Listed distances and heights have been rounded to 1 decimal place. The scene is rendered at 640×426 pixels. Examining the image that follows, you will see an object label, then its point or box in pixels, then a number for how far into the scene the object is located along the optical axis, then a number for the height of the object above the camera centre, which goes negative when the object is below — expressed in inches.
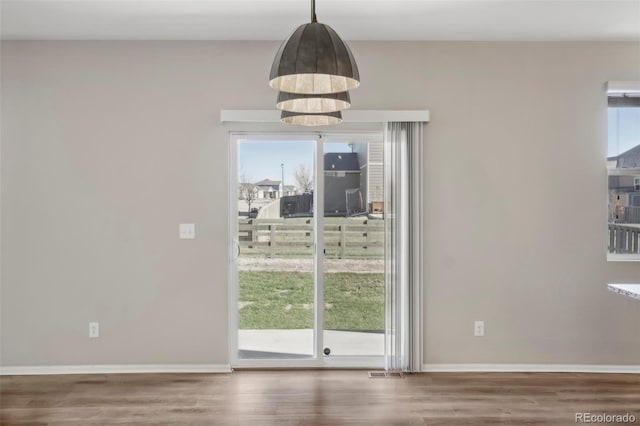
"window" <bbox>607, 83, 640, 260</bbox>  145.3 +14.5
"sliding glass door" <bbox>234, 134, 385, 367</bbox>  147.0 -11.2
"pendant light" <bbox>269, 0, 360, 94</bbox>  65.6 +24.4
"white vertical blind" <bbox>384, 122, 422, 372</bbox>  141.0 -11.3
